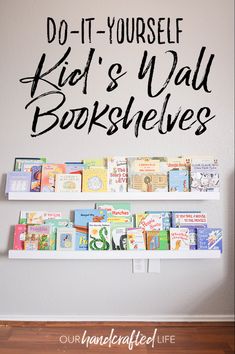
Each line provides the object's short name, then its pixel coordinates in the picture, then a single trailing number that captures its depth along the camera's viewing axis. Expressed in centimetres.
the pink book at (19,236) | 190
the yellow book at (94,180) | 193
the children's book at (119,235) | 191
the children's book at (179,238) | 190
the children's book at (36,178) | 193
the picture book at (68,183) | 192
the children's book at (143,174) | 193
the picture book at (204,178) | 192
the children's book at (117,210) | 196
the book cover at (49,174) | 193
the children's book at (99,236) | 190
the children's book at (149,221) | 196
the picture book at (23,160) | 198
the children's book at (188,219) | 196
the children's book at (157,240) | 191
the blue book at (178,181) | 194
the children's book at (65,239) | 188
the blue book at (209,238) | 190
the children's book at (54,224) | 191
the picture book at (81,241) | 191
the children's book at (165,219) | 197
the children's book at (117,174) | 193
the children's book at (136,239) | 190
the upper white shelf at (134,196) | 189
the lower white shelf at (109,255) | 184
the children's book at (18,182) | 191
